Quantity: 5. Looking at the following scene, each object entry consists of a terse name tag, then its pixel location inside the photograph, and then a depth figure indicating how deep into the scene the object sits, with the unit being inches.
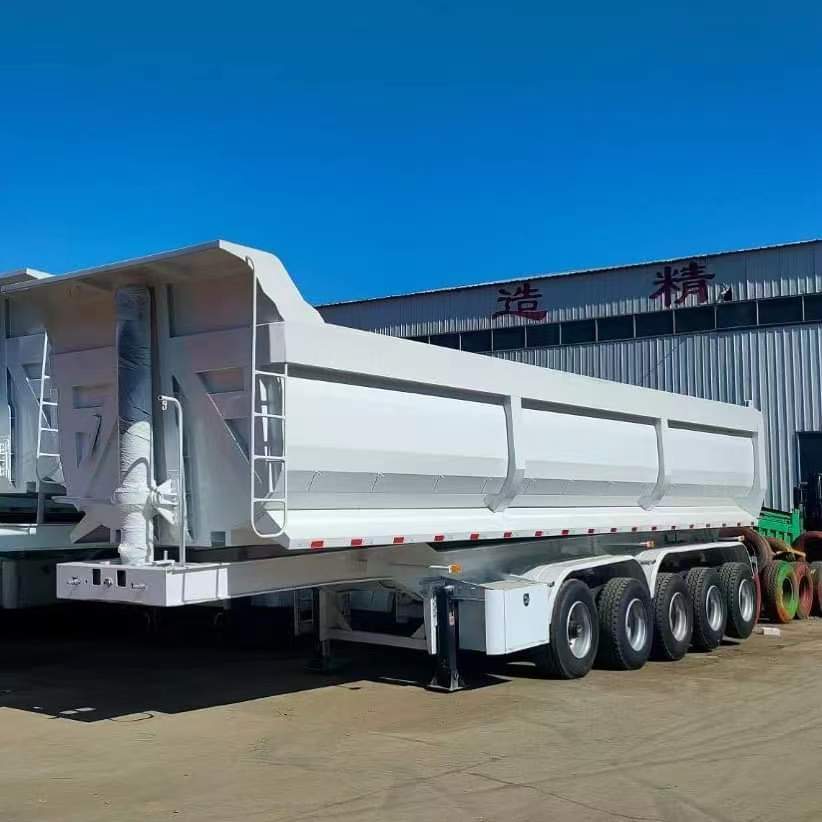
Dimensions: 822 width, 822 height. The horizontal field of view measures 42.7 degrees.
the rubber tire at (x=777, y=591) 594.2
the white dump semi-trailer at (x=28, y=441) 387.5
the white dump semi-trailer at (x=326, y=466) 298.5
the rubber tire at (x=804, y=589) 625.0
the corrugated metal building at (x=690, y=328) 890.1
